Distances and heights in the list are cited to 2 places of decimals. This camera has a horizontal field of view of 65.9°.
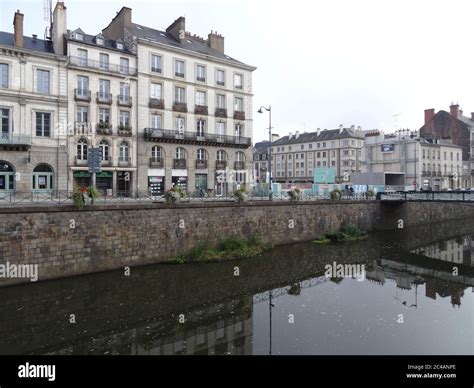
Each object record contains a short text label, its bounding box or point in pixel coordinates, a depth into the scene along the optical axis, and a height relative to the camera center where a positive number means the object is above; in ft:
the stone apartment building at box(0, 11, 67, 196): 88.28 +19.60
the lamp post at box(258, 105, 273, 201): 93.09 +19.81
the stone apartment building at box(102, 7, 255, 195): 110.83 +27.19
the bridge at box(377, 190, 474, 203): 107.14 -1.21
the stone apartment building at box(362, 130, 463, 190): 193.98 +19.10
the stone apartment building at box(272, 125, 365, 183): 234.99 +26.73
